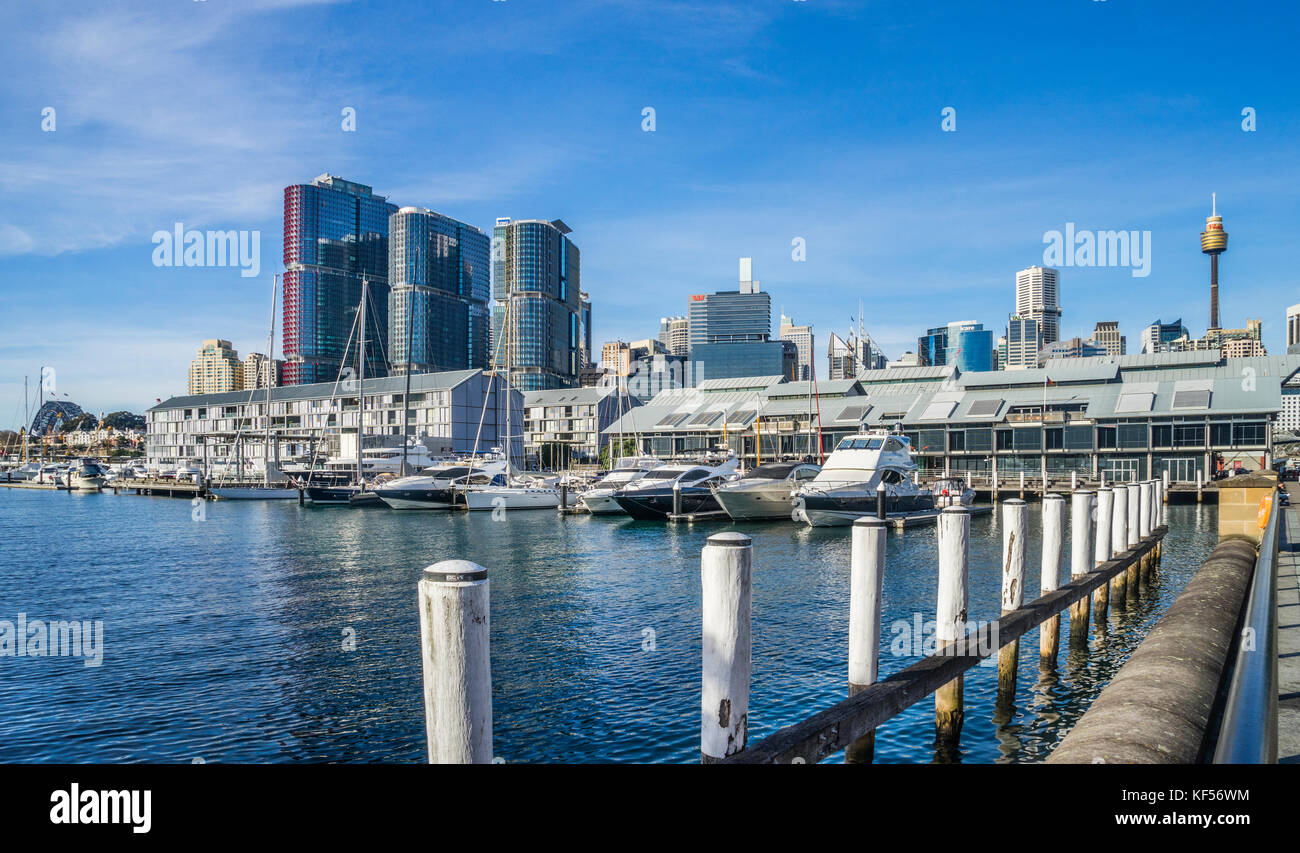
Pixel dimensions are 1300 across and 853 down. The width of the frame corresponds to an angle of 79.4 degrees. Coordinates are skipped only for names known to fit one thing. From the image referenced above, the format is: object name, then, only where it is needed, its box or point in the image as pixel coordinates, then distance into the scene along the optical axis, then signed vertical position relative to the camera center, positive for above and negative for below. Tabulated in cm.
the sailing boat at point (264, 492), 8144 -611
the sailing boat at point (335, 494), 7381 -564
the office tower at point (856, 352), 10614 +1159
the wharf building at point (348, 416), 11612 +291
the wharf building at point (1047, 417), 6650 +165
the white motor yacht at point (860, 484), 4106 -271
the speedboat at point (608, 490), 5662 -411
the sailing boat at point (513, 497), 6259 -506
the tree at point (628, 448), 10694 -196
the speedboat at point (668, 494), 5103 -398
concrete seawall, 439 -175
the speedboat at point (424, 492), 6488 -482
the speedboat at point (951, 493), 4706 -387
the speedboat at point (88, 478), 11138 -627
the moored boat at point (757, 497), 4709 -382
